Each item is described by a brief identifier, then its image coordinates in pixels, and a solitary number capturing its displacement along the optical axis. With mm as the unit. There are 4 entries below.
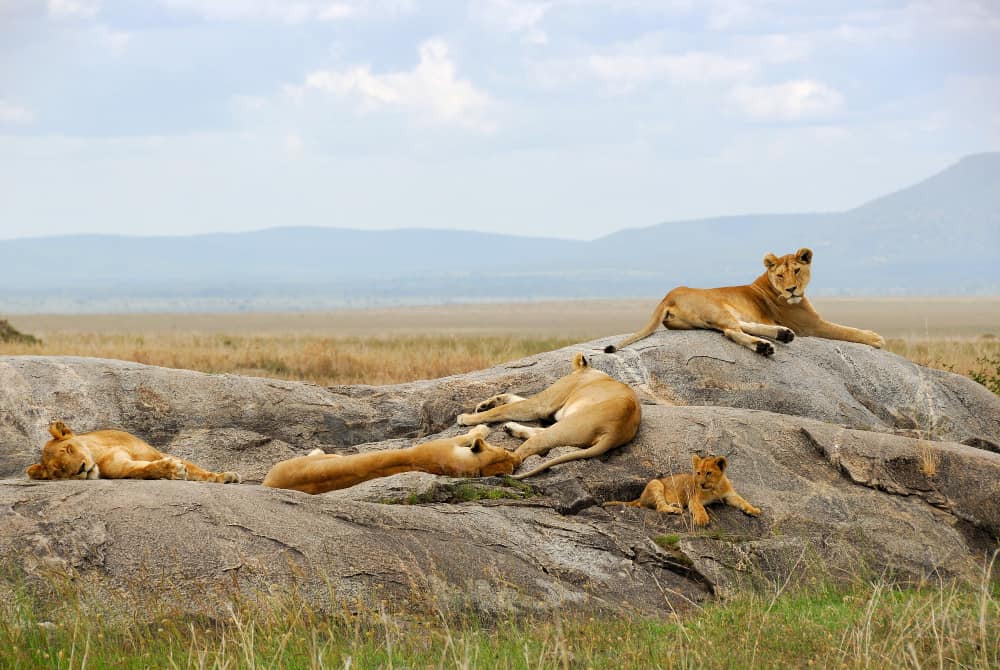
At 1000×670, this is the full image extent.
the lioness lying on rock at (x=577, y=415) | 21062
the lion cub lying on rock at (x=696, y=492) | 19234
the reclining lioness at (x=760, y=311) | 27391
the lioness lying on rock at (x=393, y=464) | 19984
